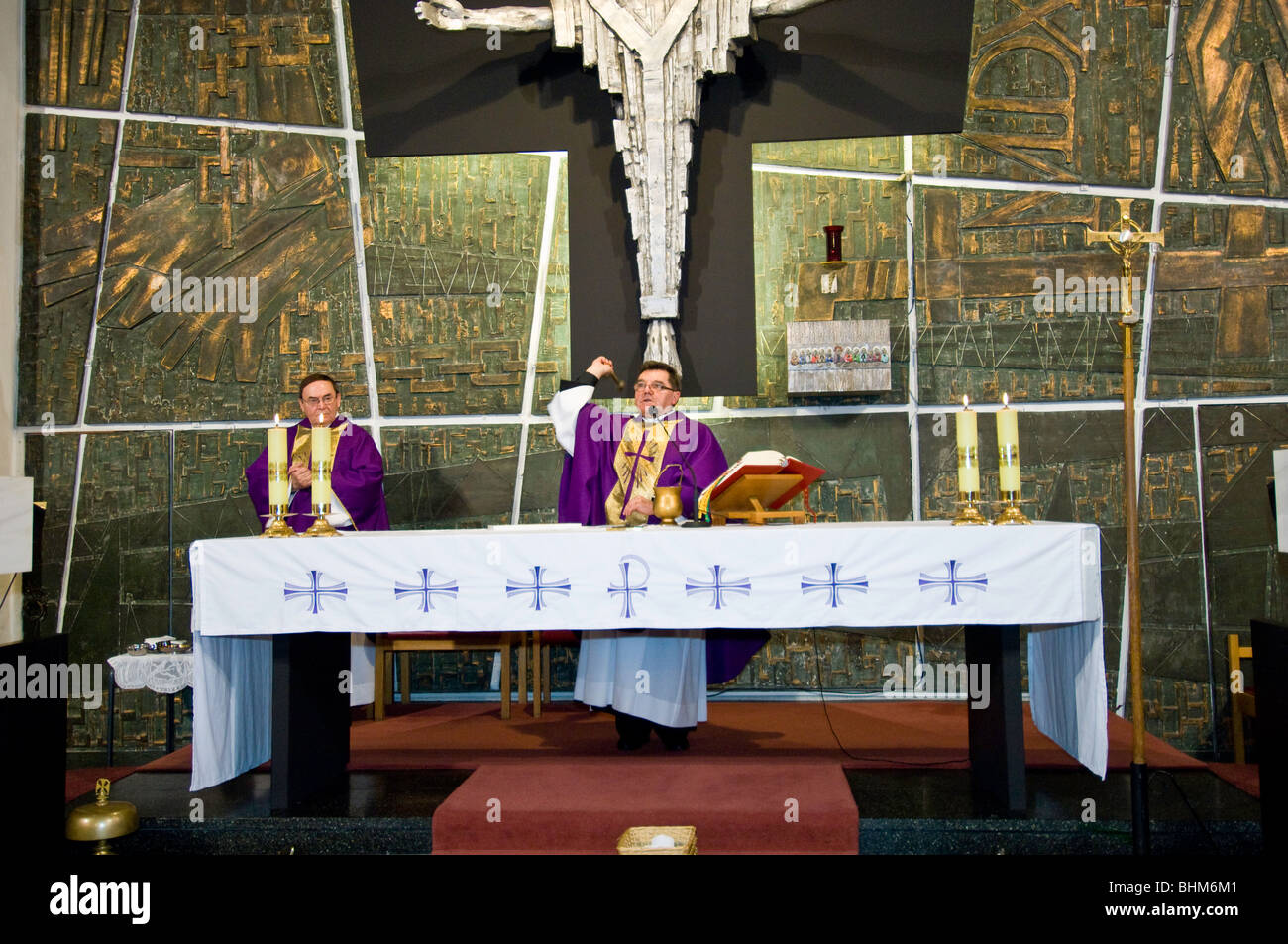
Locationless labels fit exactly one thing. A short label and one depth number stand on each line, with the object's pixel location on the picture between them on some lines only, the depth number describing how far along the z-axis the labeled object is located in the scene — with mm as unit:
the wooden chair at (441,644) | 6527
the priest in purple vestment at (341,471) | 6094
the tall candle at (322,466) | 4387
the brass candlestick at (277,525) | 4395
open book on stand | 4465
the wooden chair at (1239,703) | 5938
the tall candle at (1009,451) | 4258
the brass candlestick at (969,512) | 4301
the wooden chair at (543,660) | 6523
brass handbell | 4133
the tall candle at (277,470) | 4512
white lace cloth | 5840
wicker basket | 3492
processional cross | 3881
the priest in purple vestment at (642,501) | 5320
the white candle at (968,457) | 4309
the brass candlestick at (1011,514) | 4266
